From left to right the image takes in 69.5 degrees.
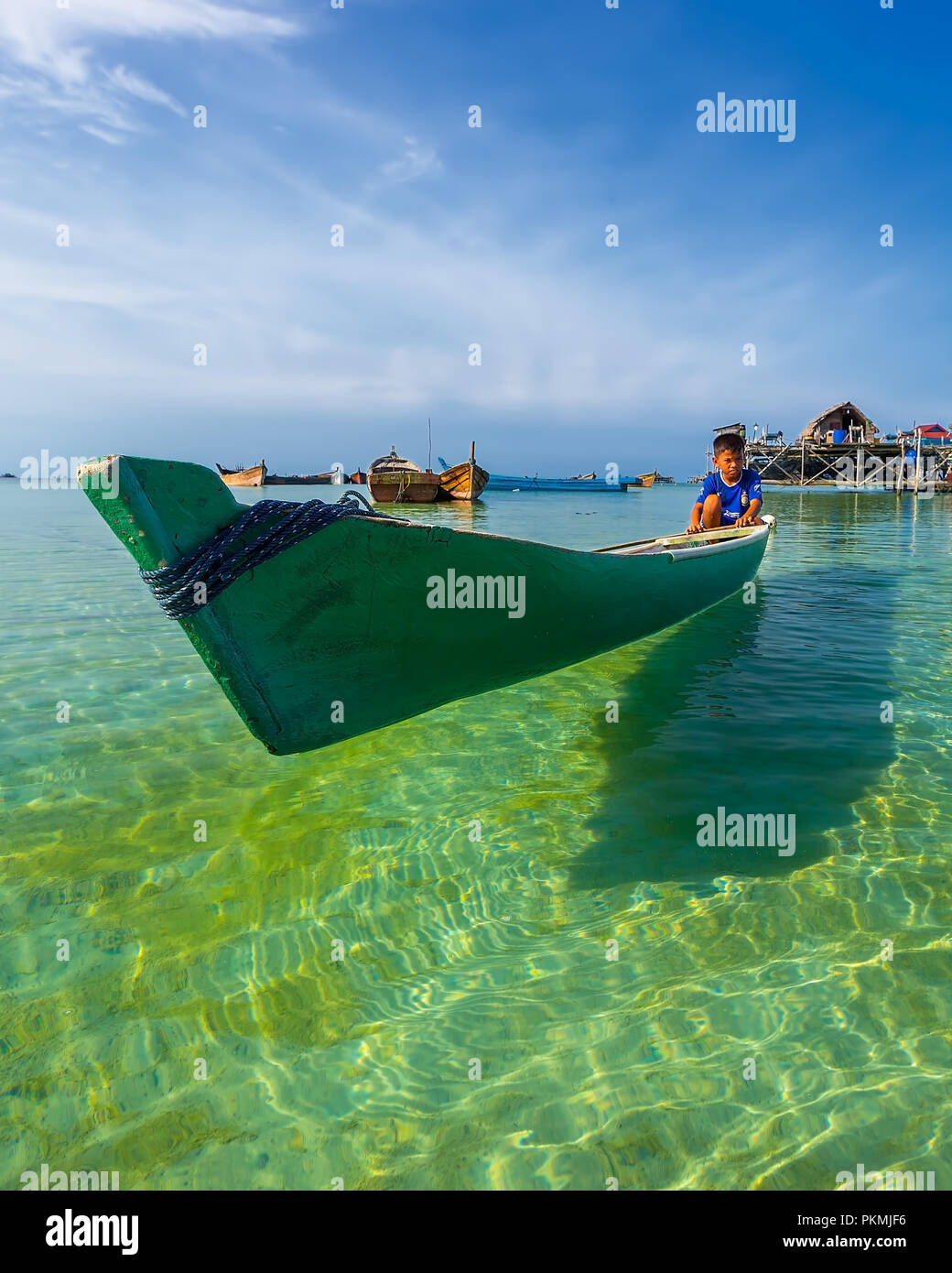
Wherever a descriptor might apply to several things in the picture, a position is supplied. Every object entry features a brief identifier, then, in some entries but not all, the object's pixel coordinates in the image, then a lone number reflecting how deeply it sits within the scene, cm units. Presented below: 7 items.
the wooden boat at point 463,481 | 3766
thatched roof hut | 4934
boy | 999
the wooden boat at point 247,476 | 6425
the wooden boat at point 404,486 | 3725
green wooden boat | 305
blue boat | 6619
